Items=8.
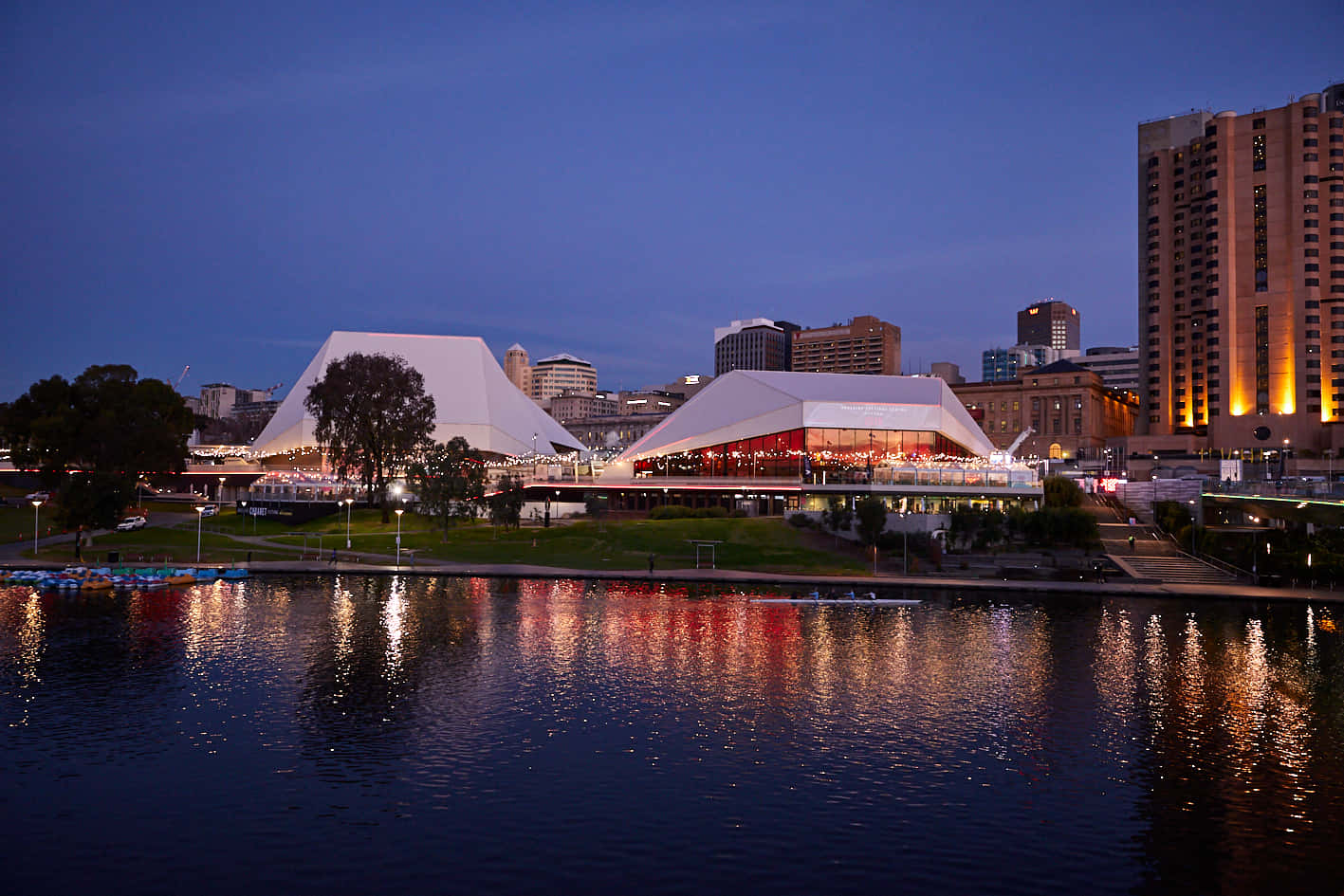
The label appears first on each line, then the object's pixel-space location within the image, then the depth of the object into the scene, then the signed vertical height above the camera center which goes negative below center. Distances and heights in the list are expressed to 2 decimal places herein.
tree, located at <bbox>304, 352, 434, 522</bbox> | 84.38 +5.43
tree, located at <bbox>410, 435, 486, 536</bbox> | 74.19 -0.33
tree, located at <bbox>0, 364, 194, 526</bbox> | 87.88 +4.37
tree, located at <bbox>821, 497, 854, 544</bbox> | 71.00 -2.73
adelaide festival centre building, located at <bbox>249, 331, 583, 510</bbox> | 120.31 +8.93
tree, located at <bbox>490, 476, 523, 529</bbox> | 76.69 -2.34
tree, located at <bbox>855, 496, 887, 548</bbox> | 68.38 -2.68
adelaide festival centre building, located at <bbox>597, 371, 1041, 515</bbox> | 86.38 +3.63
